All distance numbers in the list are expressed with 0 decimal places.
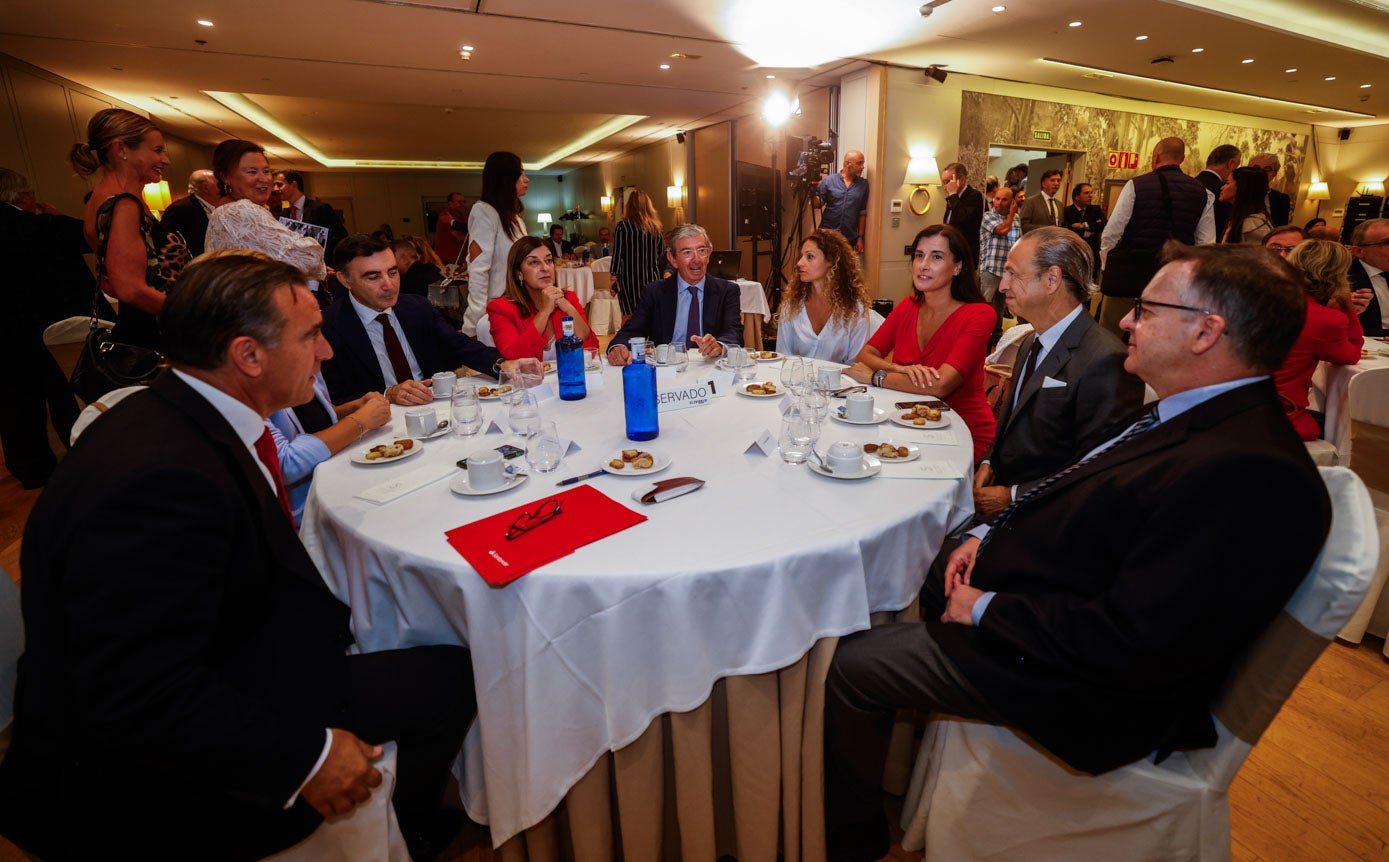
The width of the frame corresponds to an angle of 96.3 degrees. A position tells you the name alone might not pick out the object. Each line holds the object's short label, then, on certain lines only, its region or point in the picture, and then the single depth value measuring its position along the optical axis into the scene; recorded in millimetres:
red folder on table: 1138
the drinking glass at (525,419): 1700
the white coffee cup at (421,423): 1869
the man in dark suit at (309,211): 4836
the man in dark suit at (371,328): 2521
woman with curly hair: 3256
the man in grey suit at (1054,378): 1786
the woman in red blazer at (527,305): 3207
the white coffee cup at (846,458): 1500
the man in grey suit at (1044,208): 7180
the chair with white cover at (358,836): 1098
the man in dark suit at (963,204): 6801
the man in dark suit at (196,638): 862
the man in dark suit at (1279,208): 7322
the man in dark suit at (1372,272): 3498
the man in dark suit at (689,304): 3477
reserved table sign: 2066
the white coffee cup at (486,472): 1466
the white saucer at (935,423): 1904
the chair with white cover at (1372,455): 2168
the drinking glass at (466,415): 1873
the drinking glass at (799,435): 1635
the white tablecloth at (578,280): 7985
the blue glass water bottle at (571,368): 2279
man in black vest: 4902
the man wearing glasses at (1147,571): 973
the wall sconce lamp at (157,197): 8531
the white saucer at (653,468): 1544
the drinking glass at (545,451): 1618
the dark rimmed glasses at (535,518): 1261
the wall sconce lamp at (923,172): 7602
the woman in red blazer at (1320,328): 2580
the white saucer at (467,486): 1459
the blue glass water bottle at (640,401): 1745
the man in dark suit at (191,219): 2820
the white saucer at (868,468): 1500
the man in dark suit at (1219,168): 5352
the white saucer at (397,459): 1678
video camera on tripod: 7680
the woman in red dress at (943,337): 2391
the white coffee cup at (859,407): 1905
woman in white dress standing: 3887
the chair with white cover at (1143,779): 998
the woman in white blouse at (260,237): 2119
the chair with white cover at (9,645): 1116
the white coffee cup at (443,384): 2343
